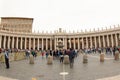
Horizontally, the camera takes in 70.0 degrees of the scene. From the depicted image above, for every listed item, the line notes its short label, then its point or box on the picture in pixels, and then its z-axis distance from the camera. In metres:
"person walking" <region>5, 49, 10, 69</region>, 10.13
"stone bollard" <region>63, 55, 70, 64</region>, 12.55
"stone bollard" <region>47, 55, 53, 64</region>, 12.83
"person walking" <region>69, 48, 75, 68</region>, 10.66
